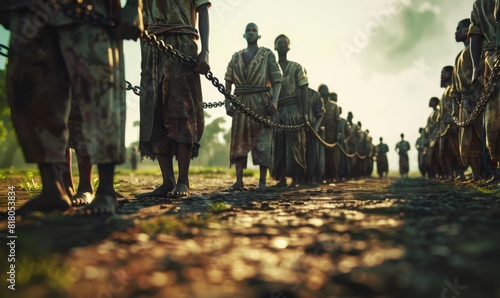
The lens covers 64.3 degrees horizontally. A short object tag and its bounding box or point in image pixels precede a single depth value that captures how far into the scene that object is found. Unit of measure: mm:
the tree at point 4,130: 31562
